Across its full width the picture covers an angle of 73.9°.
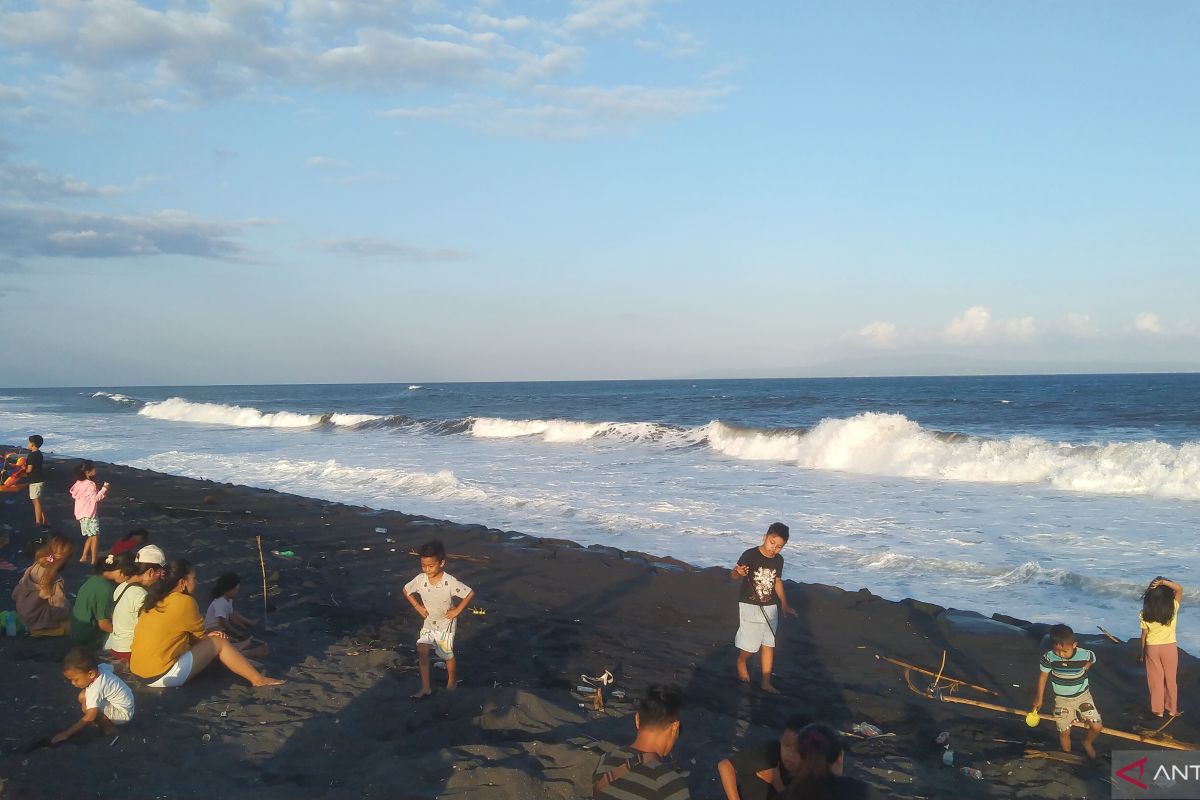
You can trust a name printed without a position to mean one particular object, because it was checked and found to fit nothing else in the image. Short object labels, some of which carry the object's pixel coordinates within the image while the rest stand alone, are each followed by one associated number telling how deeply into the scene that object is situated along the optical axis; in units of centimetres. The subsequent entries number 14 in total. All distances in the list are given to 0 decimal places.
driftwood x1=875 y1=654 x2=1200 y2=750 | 559
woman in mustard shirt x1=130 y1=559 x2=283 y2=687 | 587
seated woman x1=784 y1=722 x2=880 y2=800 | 313
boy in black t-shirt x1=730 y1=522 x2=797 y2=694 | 636
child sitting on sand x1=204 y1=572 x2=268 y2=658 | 673
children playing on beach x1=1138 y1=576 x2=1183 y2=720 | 570
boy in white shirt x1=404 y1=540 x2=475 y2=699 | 611
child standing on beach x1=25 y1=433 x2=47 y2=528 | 1247
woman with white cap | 634
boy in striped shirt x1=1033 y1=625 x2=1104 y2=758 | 524
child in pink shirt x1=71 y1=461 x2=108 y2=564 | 1045
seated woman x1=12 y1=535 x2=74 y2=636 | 702
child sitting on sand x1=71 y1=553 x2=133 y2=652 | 657
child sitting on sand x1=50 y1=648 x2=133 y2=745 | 501
